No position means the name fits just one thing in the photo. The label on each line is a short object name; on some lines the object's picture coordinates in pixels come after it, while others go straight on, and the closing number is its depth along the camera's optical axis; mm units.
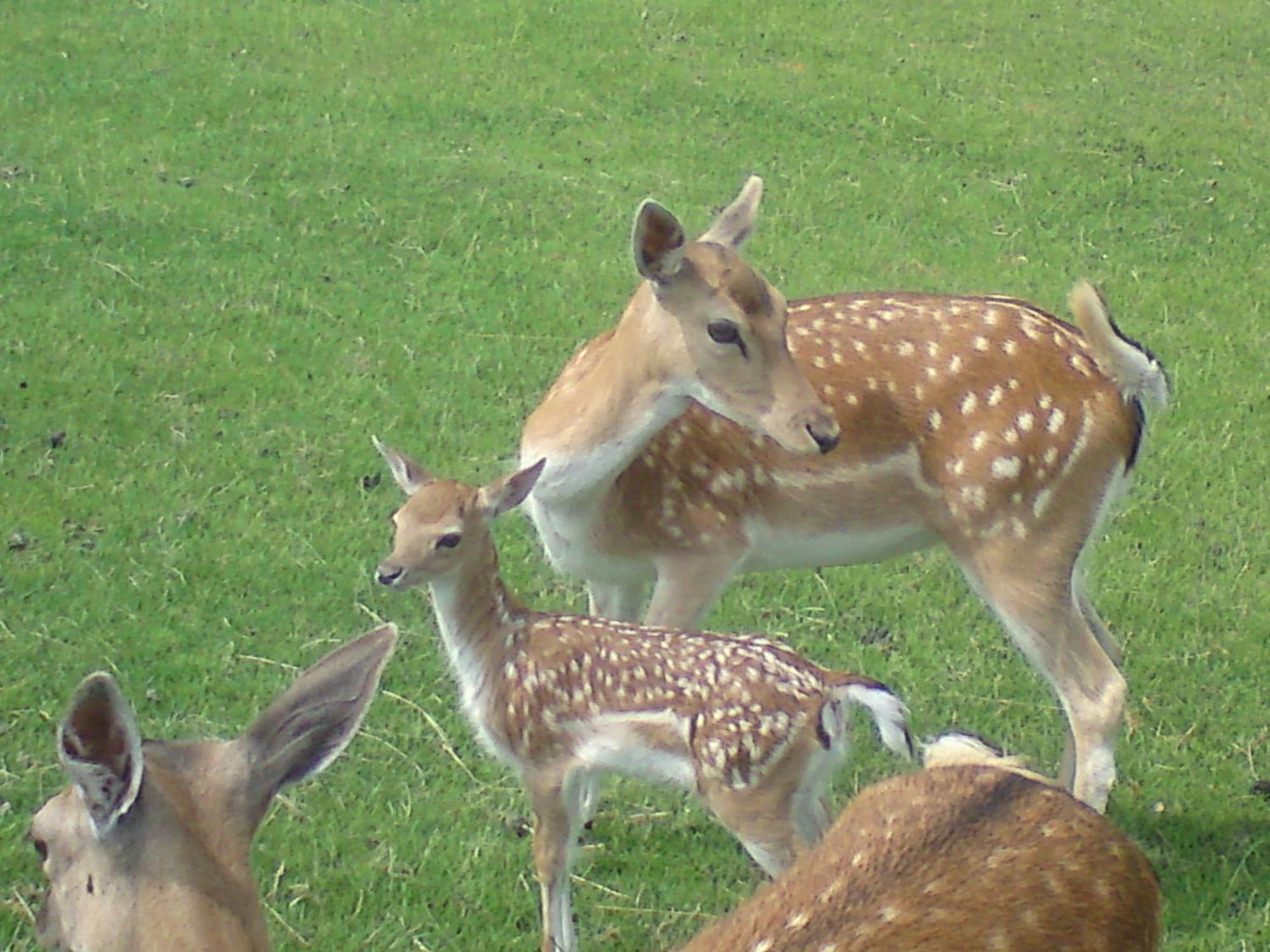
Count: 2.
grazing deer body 5379
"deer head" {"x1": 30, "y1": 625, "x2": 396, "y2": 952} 4555
